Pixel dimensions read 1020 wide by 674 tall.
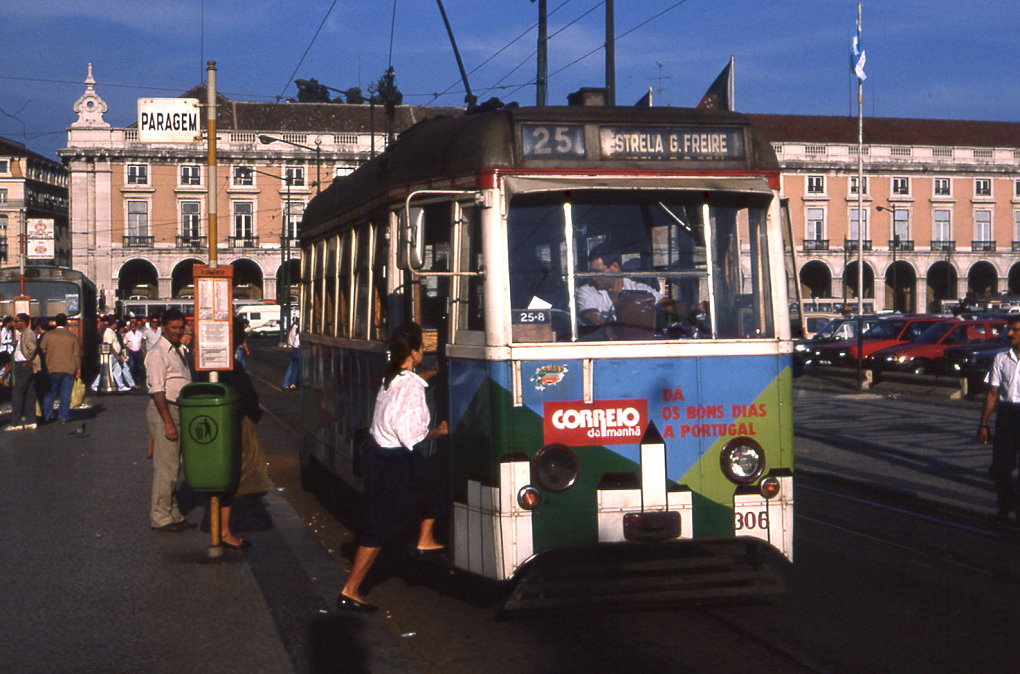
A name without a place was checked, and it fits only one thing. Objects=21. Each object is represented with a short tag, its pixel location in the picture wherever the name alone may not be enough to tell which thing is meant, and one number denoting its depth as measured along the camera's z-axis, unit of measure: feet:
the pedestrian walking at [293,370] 100.73
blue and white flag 174.81
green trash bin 31.86
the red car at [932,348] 113.91
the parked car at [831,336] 132.05
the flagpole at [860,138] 180.34
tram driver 25.32
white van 286.87
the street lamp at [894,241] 264.97
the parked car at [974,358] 96.42
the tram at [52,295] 132.67
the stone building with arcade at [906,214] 281.95
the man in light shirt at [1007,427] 38.09
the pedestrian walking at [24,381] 67.00
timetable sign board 35.12
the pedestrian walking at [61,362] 69.62
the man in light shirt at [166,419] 35.73
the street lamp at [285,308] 213.30
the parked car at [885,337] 126.11
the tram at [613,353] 24.95
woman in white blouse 25.99
